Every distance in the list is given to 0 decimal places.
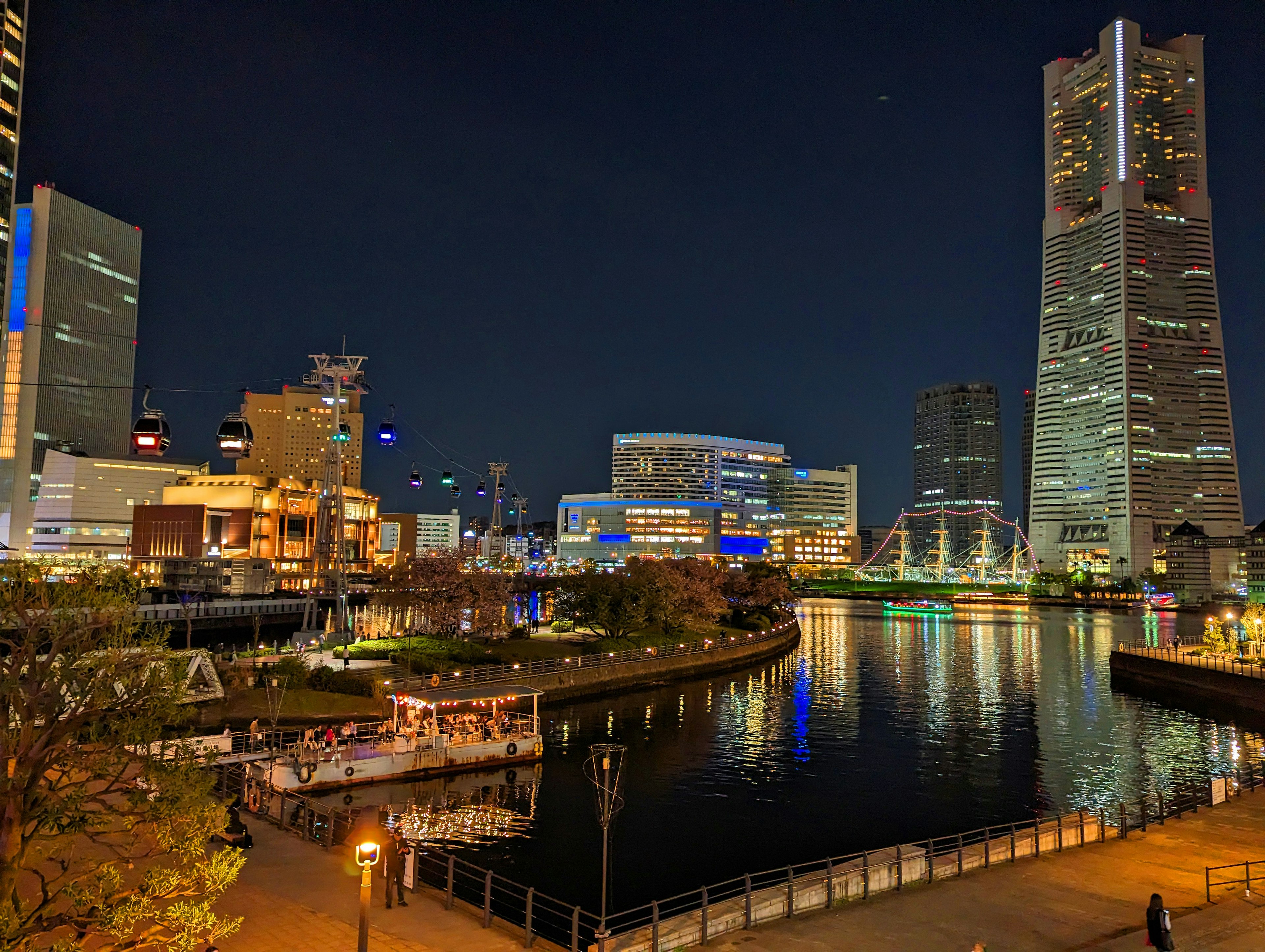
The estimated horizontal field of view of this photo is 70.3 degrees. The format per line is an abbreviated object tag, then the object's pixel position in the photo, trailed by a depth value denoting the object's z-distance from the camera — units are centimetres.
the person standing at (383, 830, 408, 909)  1781
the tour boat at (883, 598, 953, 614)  16525
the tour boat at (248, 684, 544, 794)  3173
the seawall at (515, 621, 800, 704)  5531
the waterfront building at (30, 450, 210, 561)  17350
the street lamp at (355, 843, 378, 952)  1277
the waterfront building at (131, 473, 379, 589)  15112
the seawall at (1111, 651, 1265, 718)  5584
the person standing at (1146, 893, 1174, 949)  1545
